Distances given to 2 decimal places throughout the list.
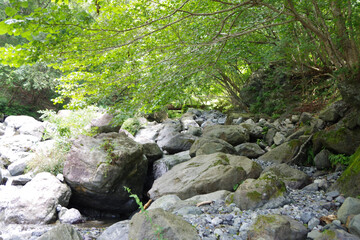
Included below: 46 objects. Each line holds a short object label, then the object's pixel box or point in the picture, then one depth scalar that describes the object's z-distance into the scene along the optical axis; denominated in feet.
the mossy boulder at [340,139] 17.02
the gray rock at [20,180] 22.30
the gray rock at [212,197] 13.53
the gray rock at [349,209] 9.24
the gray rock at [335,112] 19.93
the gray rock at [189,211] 11.70
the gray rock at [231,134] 27.04
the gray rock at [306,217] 9.99
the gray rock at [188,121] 38.94
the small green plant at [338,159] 16.83
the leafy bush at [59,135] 23.43
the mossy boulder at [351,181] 11.93
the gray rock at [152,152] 26.43
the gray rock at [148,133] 33.74
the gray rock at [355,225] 8.17
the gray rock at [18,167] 24.72
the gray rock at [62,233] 10.03
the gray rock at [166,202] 13.73
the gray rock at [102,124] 30.81
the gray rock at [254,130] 28.76
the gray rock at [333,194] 12.50
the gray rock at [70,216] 18.21
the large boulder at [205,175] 16.12
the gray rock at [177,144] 29.14
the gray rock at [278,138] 24.93
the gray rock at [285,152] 20.86
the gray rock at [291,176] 15.79
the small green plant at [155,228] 8.02
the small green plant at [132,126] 38.29
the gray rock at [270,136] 26.76
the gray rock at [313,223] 9.51
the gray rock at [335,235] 7.89
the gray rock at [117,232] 10.54
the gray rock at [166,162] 24.71
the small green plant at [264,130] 28.60
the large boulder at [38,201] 17.44
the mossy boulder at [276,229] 8.53
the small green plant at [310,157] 20.10
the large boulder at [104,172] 19.77
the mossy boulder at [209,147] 22.72
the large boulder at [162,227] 8.41
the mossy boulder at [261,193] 11.71
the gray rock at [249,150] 24.26
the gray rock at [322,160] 18.37
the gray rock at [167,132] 30.89
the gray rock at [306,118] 24.64
